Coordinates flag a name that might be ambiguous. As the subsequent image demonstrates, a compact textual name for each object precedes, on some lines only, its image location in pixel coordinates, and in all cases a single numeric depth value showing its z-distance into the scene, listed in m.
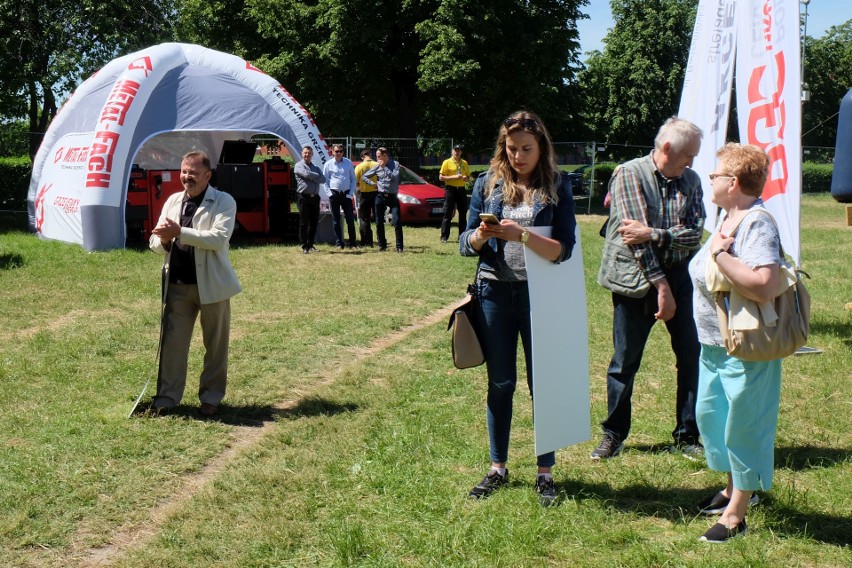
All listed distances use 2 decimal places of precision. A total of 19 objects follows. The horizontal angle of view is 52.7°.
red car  20.47
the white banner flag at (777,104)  7.07
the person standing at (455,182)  16.81
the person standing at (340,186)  15.70
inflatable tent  14.76
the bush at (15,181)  25.48
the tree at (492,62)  25.22
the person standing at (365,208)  16.00
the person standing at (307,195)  15.20
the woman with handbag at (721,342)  3.70
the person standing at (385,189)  15.19
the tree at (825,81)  54.84
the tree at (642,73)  46.66
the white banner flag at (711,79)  8.38
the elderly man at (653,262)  4.68
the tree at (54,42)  21.31
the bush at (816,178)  37.62
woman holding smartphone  4.27
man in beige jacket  5.94
